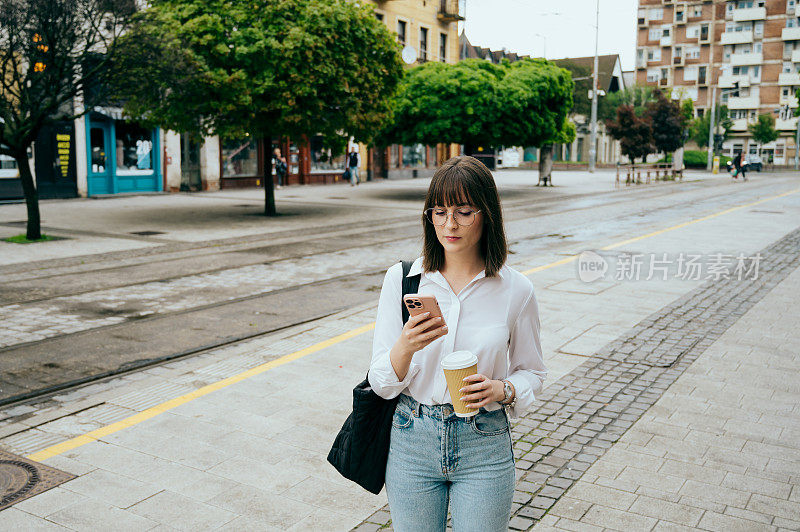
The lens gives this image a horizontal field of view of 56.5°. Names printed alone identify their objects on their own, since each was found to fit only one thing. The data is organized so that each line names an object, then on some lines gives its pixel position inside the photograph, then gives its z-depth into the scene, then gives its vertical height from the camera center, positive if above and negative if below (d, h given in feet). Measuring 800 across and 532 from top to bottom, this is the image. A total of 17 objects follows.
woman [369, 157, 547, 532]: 7.73 -1.94
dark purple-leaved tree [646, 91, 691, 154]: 154.81 +12.19
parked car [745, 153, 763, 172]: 211.82 +5.68
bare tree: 45.27 +7.45
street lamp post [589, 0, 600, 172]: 171.84 +10.45
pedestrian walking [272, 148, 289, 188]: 109.40 +1.91
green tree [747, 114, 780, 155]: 240.94 +17.12
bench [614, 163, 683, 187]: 132.36 +2.02
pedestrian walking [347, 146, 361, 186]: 118.32 +2.37
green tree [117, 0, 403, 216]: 56.49 +8.53
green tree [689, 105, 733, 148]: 243.60 +17.98
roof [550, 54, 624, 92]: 258.49 +40.24
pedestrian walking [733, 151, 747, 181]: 151.84 +3.93
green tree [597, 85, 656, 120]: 233.96 +25.99
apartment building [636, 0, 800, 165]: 262.47 +46.87
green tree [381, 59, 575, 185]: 86.07 +8.83
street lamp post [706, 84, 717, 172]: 207.62 +11.62
